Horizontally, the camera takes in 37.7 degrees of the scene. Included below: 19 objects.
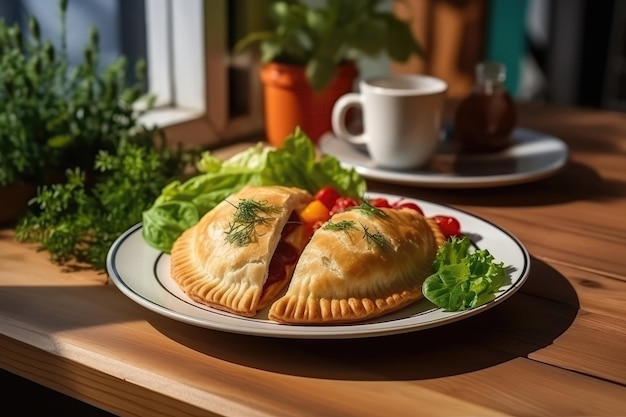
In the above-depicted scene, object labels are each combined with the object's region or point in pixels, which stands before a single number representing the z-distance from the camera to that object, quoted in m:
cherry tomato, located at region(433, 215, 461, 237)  1.15
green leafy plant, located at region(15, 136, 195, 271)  1.18
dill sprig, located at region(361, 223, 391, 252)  0.97
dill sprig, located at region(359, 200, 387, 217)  1.02
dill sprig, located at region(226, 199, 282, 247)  0.99
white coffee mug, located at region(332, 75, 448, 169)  1.46
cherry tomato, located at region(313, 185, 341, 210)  1.17
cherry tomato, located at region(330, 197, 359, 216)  1.12
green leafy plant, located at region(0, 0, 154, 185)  1.29
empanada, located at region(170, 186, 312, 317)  0.97
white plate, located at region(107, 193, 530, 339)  0.89
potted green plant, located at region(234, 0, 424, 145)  1.71
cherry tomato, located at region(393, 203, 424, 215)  1.17
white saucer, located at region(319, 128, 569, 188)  1.44
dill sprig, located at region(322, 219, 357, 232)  0.98
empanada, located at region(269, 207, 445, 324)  0.92
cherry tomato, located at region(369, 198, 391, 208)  1.18
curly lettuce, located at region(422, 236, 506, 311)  0.94
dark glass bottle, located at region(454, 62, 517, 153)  1.58
